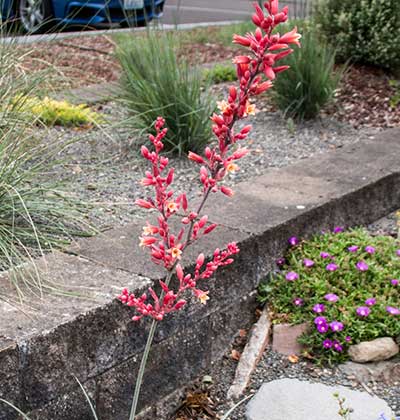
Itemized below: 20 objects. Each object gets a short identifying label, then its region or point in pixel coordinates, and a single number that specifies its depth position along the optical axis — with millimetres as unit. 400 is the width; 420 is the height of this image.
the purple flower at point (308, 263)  3527
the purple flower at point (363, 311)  3240
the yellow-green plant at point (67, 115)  4852
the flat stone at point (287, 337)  3324
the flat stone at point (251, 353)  3102
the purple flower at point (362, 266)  3507
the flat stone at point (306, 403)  2820
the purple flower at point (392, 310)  3256
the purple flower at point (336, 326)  3184
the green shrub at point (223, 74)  6716
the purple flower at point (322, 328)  3211
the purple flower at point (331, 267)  3506
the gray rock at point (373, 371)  3162
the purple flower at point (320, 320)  3227
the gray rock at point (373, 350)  3176
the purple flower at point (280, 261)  3588
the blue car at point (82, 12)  9703
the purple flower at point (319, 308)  3277
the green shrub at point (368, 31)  6387
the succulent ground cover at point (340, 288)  3232
